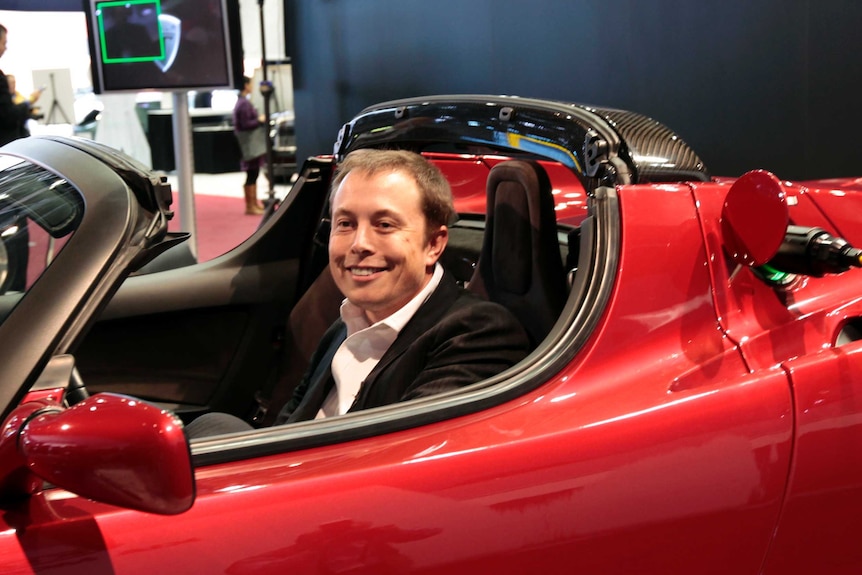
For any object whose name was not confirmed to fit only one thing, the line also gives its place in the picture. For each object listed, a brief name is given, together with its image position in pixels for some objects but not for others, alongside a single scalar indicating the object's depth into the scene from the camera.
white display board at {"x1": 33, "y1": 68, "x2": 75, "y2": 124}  10.73
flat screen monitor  5.04
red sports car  0.99
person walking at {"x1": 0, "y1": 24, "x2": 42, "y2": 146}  5.27
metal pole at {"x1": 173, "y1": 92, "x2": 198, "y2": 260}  5.39
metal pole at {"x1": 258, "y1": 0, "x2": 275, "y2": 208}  8.03
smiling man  1.54
